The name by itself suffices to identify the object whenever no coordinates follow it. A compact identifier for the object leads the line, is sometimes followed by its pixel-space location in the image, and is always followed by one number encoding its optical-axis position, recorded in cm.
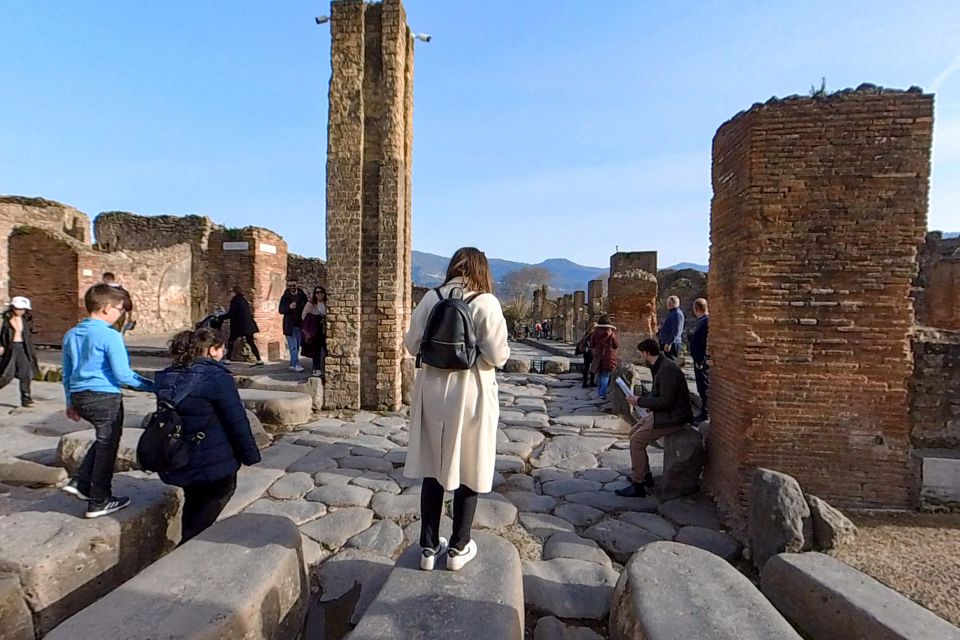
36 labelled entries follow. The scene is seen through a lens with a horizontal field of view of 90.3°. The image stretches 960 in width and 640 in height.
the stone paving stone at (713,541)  363
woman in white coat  247
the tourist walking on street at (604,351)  911
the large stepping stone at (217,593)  194
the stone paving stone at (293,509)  389
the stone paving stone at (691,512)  409
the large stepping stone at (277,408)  641
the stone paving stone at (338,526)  357
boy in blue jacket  302
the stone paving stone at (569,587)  283
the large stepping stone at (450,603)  207
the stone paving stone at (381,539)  344
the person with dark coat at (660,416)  462
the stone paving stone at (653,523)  387
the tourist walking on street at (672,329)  853
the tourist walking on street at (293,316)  926
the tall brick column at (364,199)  745
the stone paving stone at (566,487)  464
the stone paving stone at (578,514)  402
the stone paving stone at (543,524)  379
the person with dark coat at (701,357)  673
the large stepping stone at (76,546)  236
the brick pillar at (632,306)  1280
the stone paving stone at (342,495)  418
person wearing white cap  642
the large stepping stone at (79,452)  440
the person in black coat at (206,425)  282
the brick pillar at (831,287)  386
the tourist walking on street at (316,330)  819
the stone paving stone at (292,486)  430
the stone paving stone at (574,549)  341
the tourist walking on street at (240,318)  952
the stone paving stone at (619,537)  356
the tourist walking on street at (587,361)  1063
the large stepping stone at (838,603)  224
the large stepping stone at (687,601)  208
